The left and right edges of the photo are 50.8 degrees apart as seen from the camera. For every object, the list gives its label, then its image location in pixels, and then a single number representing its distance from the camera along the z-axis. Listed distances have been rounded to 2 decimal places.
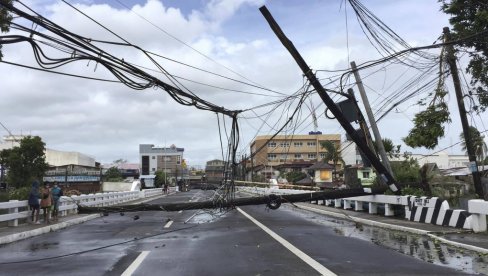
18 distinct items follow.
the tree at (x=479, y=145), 25.67
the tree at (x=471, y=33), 19.66
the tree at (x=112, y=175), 100.98
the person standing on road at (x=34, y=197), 18.28
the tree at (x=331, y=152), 67.12
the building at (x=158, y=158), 154.95
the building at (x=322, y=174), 58.97
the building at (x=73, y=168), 75.56
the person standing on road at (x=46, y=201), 19.23
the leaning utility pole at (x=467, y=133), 21.08
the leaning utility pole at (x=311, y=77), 13.53
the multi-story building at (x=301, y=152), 120.57
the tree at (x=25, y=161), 53.76
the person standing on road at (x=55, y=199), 20.50
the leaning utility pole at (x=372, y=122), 19.86
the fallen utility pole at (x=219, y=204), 14.23
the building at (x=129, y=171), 127.34
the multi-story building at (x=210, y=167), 136.95
